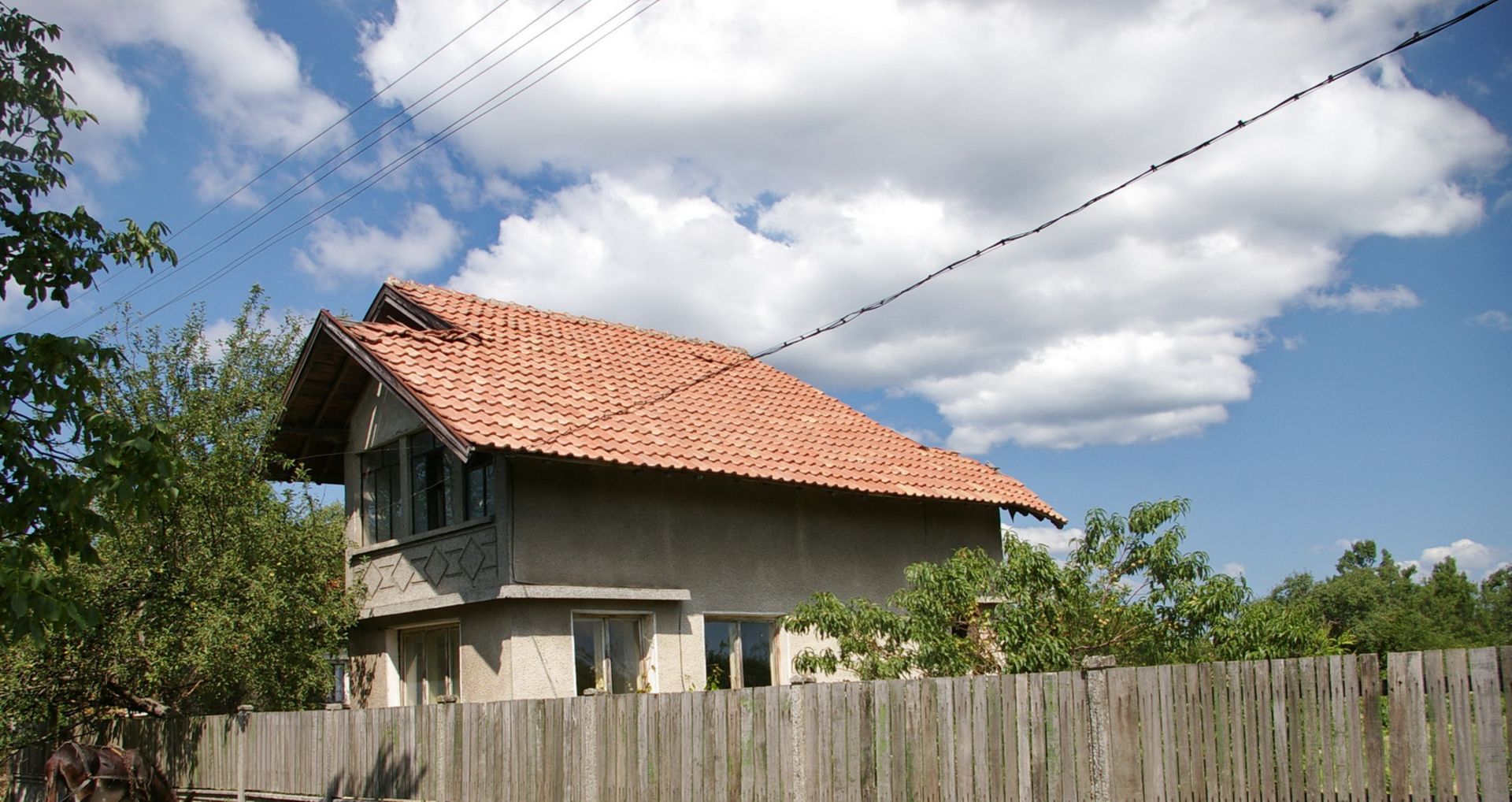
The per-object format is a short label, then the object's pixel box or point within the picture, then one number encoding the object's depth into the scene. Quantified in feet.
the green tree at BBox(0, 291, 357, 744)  46.88
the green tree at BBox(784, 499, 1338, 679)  34.81
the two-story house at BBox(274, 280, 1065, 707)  47.11
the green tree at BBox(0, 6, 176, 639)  27.40
